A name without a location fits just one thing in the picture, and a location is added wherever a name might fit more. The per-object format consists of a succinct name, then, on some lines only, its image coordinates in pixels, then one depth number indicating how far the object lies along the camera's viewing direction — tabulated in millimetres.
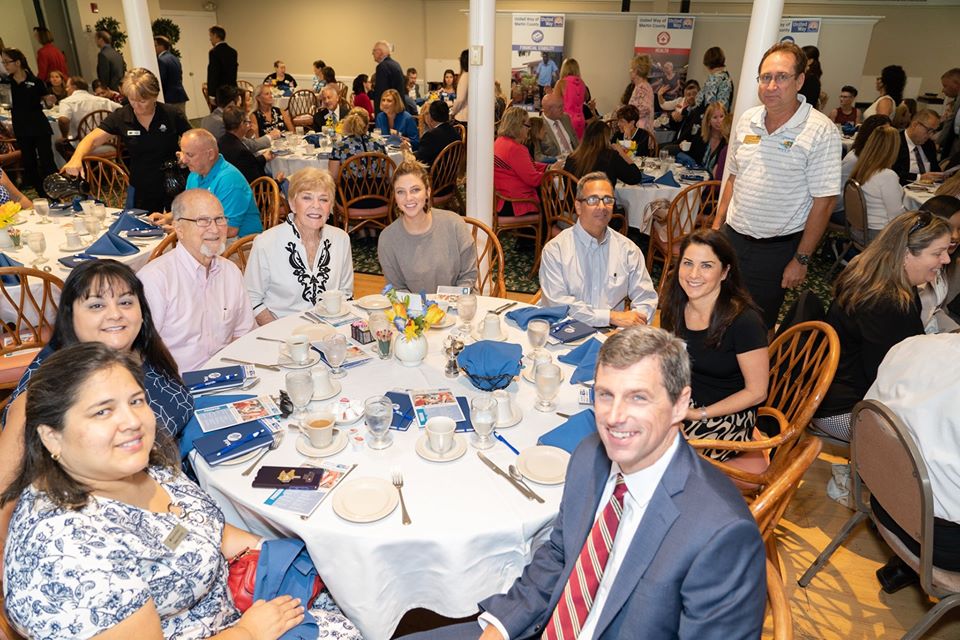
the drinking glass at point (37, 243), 3268
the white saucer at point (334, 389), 2119
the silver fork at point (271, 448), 1768
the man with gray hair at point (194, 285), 2580
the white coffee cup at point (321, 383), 2115
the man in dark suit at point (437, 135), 5910
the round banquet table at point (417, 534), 1577
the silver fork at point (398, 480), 1703
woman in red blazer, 5359
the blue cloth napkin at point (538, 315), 2705
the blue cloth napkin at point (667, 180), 5363
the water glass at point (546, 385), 2084
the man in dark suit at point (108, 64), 9594
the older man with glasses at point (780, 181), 3225
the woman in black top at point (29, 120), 6832
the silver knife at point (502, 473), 1697
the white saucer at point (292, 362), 2340
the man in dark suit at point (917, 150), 5906
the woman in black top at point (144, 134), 4367
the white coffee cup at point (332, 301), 2770
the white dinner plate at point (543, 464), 1731
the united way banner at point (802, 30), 11203
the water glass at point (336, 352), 2277
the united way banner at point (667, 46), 11773
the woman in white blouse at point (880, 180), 4762
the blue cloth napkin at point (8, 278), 2968
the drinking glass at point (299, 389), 1999
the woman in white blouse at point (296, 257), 3100
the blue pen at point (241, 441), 1795
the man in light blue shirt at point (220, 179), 3678
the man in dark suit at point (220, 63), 9164
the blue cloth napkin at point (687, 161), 6102
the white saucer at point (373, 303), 2875
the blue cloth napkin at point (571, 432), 1881
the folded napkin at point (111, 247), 3318
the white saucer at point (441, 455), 1810
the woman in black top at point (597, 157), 4980
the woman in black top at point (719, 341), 2350
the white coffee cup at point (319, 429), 1835
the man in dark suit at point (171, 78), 8230
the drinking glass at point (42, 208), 3771
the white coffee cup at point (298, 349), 2326
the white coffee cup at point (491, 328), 2533
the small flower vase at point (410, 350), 2344
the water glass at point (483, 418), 1858
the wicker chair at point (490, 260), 3504
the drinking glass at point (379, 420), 1837
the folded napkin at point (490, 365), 2141
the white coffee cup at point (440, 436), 1812
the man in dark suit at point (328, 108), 8250
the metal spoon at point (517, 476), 1713
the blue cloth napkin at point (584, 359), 2289
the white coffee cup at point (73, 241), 3426
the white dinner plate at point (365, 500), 1593
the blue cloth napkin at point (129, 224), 3644
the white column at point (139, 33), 5820
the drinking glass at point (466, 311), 2648
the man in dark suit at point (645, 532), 1177
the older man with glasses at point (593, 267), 3191
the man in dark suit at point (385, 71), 8320
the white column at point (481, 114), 4696
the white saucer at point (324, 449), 1831
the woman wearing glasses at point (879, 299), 2613
